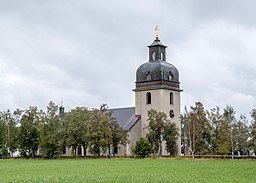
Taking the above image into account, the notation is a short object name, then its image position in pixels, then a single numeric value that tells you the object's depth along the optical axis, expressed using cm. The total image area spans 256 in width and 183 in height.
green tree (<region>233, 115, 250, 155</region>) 8681
